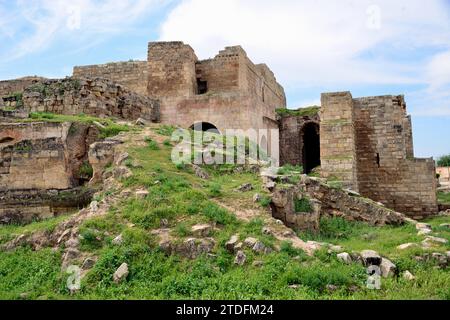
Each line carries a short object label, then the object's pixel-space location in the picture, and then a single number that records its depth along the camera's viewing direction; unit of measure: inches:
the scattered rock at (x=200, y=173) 399.2
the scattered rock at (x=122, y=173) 370.6
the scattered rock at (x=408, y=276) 261.3
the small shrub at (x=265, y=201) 339.0
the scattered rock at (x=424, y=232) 354.6
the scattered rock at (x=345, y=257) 274.7
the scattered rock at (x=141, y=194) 335.6
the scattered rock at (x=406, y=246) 305.9
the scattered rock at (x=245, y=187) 369.1
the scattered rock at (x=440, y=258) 285.6
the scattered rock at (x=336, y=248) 286.9
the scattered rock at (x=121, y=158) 399.2
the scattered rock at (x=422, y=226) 391.6
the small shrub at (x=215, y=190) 351.3
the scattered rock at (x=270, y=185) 366.7
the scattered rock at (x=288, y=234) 304.3
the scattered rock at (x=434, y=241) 318.9
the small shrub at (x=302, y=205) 372.8
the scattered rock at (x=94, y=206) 336.0
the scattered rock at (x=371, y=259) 275.7
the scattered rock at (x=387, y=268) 265.7
